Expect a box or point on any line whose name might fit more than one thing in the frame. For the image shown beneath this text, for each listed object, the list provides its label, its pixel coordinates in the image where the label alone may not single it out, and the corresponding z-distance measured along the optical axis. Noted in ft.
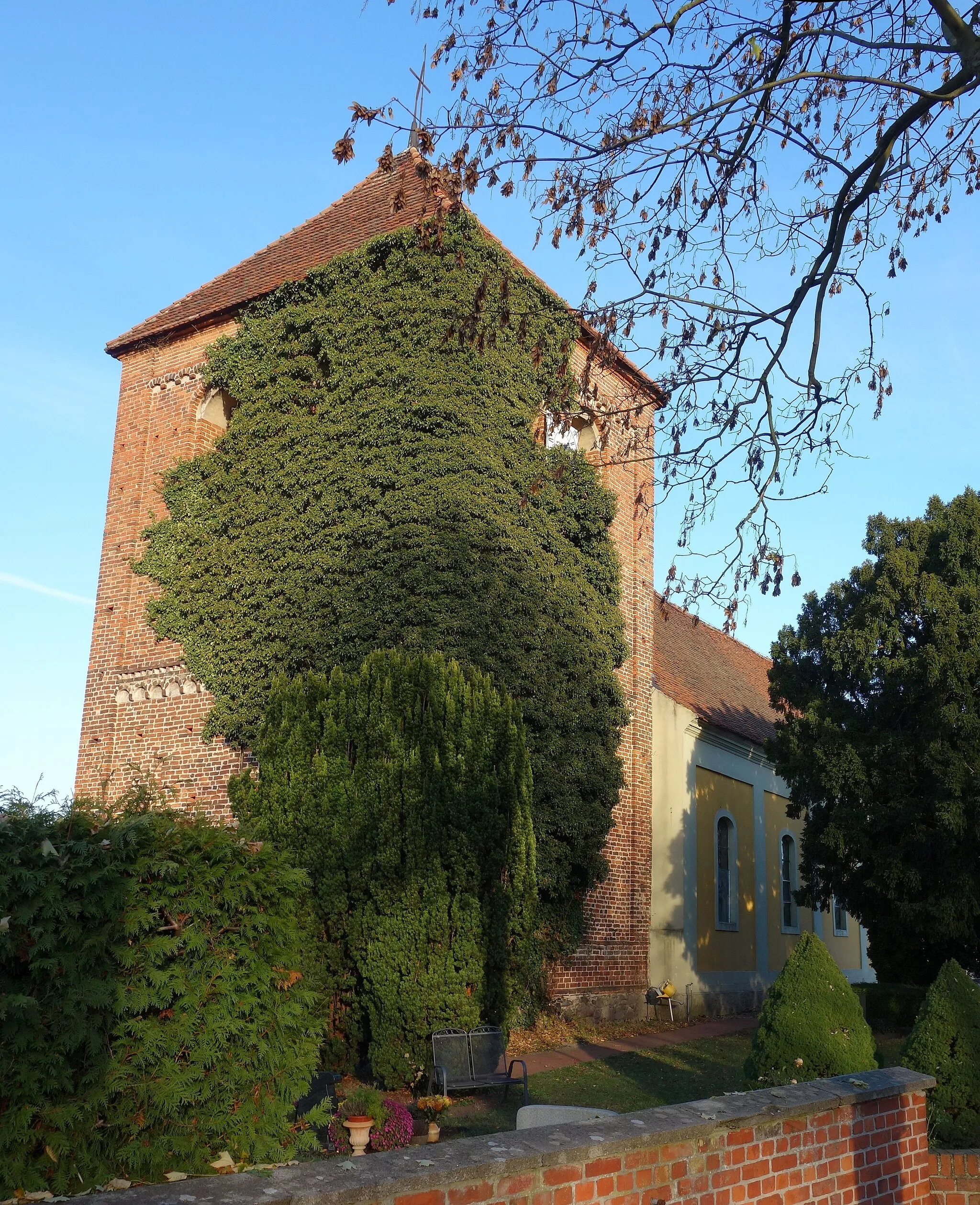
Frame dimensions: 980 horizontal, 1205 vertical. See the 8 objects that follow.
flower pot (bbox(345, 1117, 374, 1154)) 28.07
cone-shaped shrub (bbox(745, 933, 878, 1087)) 28.84
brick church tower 55.72
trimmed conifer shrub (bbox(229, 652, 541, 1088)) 38.96
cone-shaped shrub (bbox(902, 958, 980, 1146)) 24.36
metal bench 36.45
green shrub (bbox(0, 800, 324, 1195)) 19.76
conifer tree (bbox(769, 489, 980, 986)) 54.75
